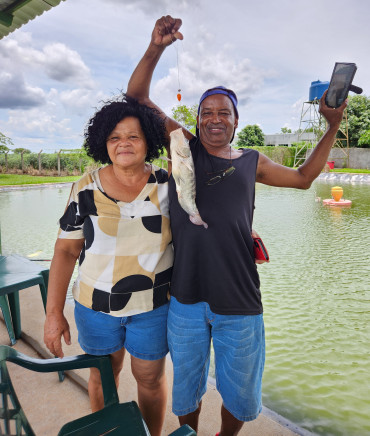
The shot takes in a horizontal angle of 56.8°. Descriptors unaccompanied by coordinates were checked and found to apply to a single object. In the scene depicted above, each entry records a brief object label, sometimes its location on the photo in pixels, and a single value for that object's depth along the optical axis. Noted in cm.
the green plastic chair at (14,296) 254
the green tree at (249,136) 4569
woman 168
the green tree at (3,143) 2931
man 161
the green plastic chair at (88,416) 125
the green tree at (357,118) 3108
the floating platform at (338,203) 1164
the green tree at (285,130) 5655
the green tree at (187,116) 2326
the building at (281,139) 4681
